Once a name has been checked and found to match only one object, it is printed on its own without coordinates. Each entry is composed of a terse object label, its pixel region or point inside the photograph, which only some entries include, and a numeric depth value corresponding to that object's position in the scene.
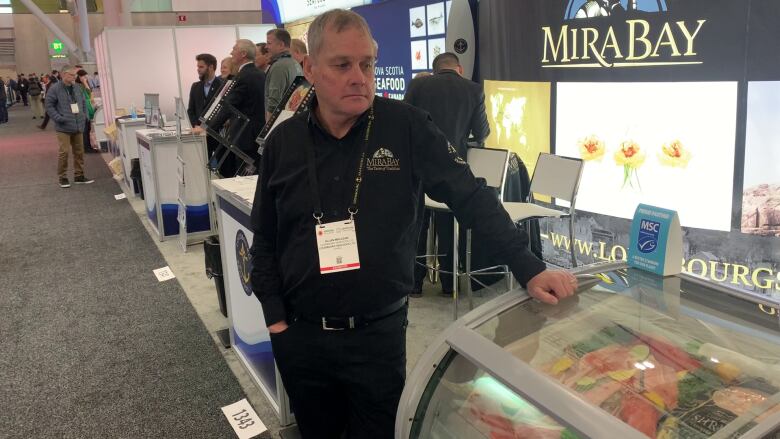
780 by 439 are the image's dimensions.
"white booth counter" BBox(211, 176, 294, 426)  2.63
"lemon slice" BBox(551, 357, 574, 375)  1.14
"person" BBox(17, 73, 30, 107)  28.33
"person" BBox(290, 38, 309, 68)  4.97
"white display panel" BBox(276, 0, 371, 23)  7.18
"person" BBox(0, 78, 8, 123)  20.25
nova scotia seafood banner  5.24
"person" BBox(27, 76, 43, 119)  20.91
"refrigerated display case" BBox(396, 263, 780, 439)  0.98
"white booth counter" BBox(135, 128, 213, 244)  5.38
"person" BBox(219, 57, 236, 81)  6.11
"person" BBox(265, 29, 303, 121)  4.54
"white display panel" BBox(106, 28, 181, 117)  9.46
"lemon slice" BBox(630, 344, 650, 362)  1.19
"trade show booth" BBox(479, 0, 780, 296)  3.11
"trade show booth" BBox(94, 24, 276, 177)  9.48
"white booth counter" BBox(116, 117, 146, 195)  7.46
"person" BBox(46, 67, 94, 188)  8.25
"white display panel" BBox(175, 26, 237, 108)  9.91
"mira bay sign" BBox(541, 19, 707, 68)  3.37
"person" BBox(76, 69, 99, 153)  10.67
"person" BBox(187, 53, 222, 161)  6.44
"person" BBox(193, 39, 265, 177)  5.08
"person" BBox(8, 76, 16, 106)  29.11
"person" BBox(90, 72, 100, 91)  14.18
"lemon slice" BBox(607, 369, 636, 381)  1.13
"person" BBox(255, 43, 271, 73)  5.76
